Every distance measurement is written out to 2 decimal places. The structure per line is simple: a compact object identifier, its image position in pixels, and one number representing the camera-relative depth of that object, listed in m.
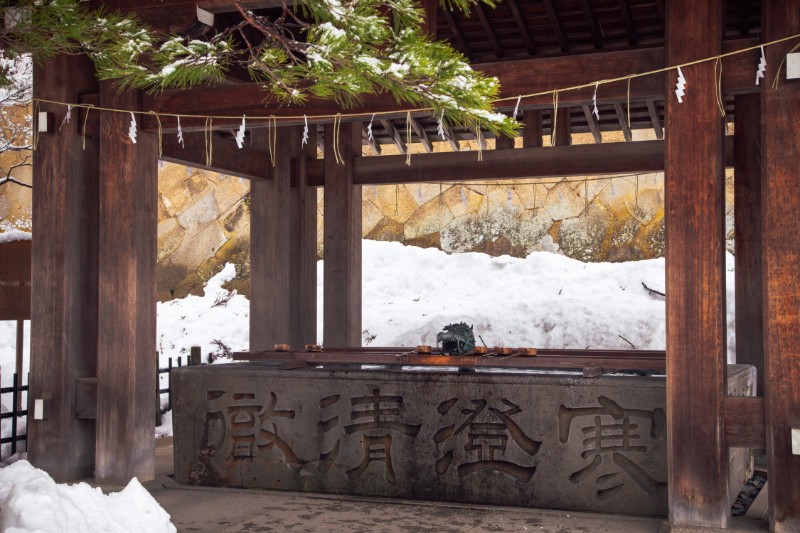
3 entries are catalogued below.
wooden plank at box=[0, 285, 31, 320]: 8.32
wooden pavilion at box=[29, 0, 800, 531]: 5.23
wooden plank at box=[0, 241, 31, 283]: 8.36
